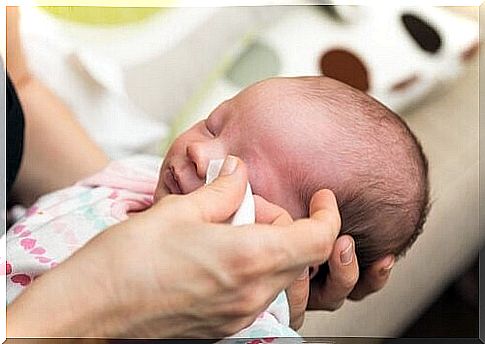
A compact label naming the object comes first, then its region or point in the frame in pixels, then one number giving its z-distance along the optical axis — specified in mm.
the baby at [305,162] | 687
